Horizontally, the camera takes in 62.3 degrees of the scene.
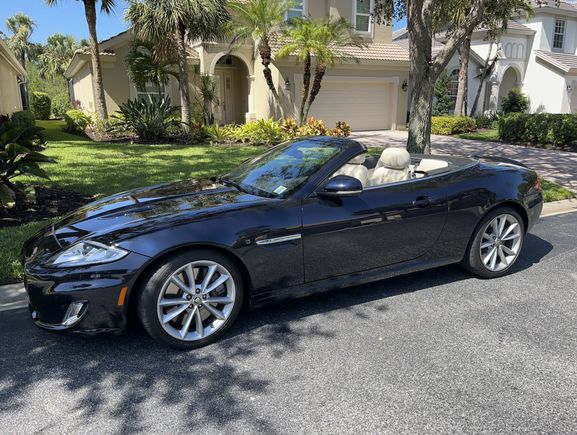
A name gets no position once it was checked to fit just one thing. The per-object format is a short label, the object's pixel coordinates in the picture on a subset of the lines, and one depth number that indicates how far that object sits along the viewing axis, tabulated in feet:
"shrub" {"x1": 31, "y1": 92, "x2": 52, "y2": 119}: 109.50
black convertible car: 10.19
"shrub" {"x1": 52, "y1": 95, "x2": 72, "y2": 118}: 111.54
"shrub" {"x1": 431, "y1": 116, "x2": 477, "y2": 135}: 62.59
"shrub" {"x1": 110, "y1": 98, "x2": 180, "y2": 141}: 49.06
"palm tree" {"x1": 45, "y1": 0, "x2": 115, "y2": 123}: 52.60
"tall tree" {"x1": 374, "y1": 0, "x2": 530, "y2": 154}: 27.63
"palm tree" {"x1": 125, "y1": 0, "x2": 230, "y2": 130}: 48.65
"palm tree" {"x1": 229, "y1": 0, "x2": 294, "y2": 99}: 49.90
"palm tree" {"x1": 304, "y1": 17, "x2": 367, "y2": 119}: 50.90
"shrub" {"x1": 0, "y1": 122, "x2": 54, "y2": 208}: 19.76
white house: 83.46
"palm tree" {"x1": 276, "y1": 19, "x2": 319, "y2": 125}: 50.67
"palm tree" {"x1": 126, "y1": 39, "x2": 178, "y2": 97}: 55.26
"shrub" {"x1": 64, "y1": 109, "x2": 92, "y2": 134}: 59.06
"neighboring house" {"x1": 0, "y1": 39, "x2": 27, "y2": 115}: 63.37
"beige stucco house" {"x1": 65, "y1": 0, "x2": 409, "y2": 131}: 61.98
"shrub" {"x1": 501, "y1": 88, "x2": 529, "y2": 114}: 83.92
